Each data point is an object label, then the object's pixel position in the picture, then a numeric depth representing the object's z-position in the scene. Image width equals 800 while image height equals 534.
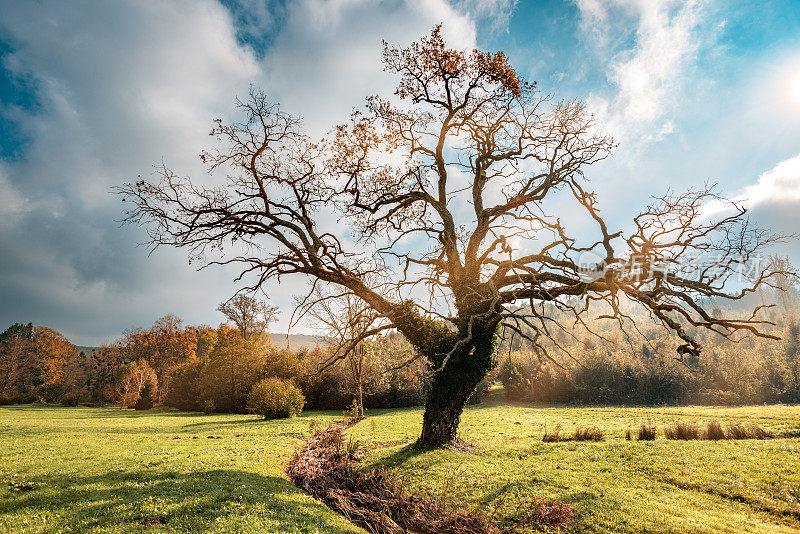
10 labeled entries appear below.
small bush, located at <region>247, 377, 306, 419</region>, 25.78
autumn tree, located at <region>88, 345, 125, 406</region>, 47.05
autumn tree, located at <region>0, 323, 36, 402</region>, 43.16
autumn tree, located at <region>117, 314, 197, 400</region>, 49.91
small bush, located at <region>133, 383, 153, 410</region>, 39.50
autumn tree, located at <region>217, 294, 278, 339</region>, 46.66
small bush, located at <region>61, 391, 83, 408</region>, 44.47
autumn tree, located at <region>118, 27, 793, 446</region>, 11.29
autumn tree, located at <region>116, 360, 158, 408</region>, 40.22
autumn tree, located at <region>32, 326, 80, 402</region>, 46.41
